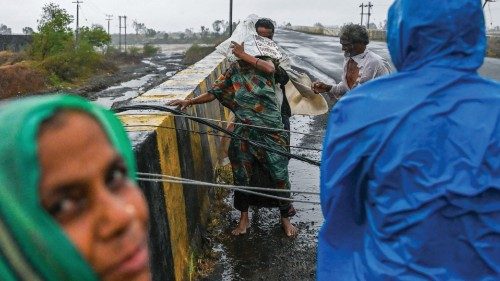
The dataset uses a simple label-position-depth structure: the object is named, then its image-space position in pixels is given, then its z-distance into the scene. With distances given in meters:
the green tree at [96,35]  44.76
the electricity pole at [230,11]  32.41
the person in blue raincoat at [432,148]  1.78
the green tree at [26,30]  65.70
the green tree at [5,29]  98.30
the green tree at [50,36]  32.31
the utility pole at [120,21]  78.47
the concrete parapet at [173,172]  3.24
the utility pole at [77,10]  56.88
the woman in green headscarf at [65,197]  0.76
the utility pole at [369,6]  65.66
